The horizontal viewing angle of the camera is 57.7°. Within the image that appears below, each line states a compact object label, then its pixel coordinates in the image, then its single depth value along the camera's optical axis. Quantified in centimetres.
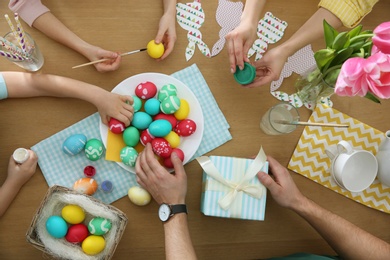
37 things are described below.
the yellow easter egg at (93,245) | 88
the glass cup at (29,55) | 90
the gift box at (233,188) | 92
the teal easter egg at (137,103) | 97
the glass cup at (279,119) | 102
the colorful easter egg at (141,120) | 96
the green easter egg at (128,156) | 94
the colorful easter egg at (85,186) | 94
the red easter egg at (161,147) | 93
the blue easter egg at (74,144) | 94
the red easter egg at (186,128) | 97
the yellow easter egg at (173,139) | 96
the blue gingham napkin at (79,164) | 97
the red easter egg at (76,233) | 89
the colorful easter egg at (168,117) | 97
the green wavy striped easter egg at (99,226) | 88
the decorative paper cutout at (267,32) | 107
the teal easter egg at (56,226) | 87
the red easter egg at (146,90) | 97
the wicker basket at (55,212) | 87
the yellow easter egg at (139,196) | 95
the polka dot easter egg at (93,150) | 95
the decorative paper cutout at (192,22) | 104
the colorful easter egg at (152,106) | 96
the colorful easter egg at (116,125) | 95
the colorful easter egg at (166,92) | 97
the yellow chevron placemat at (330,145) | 104
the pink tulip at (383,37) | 58
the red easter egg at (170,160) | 96
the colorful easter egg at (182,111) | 98
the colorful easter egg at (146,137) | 95
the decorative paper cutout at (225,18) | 105
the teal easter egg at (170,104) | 94
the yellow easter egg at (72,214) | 88
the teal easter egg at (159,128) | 93
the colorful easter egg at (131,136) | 95
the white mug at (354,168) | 98
